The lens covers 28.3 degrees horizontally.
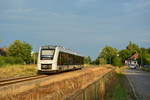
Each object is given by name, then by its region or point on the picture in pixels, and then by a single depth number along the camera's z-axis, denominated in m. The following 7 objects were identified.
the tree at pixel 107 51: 154.75
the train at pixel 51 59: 31.69
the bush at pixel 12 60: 56.22
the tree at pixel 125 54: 162.00
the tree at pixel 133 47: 186.23
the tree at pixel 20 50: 116.38
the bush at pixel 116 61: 92.81
